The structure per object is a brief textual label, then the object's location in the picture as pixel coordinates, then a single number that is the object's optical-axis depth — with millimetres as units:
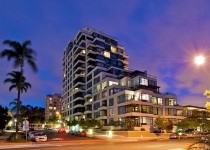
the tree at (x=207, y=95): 7212
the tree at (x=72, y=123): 56492
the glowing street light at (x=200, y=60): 7962
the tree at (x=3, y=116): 33923
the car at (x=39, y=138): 25034
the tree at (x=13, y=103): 48487
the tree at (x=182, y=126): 40571
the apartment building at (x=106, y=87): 43354
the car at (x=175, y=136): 30270
